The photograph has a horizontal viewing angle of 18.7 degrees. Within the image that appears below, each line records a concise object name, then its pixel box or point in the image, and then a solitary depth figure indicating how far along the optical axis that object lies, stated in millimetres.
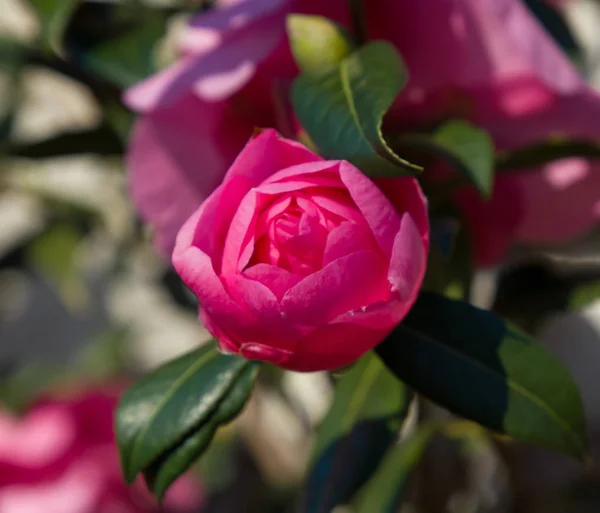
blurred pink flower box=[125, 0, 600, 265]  407
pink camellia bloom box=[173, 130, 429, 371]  355
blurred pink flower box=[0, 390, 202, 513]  653
